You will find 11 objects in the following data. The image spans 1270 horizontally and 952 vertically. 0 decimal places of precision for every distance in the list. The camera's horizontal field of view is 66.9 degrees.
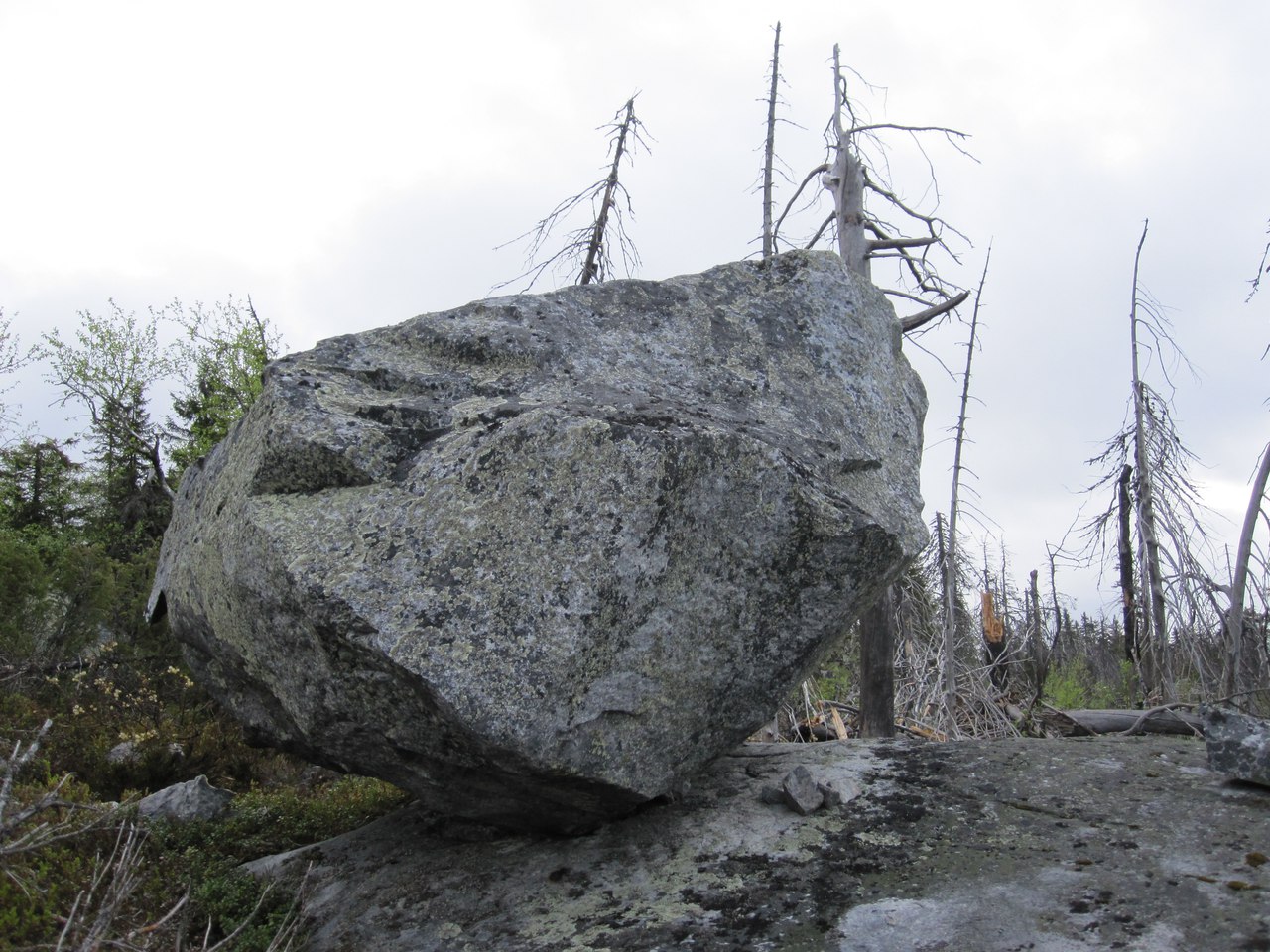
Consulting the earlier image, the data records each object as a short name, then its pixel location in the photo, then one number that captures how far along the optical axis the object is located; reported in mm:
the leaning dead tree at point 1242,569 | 6691
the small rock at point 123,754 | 7809
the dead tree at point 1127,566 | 9586
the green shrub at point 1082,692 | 9969
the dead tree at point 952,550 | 9203
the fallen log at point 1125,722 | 6820
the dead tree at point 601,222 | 11070
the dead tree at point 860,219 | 9383
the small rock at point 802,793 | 4812
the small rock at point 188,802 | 6262
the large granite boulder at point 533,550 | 4012
